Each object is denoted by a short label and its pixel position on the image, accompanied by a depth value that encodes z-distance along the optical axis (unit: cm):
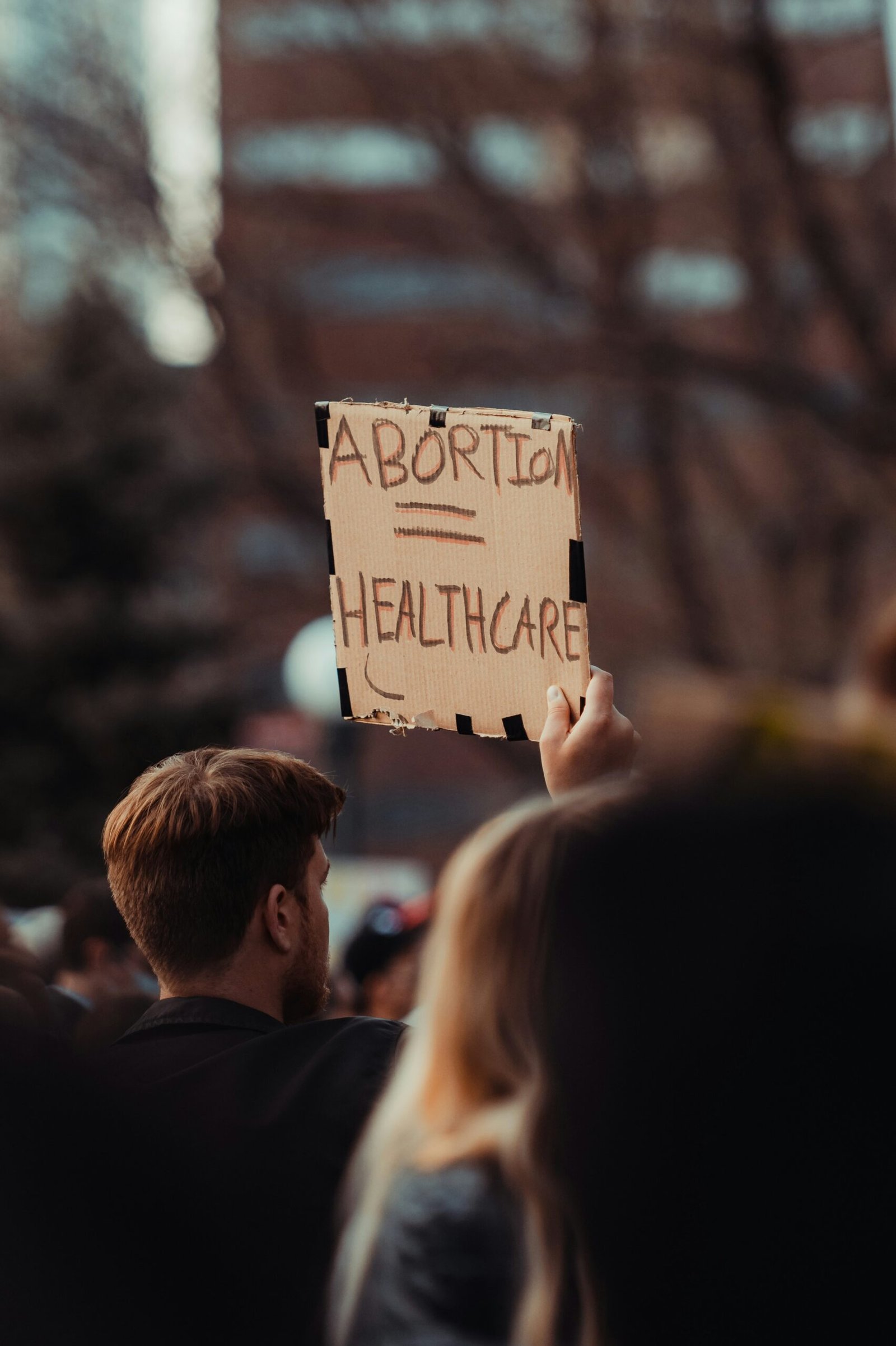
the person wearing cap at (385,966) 1035
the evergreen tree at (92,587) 2614
